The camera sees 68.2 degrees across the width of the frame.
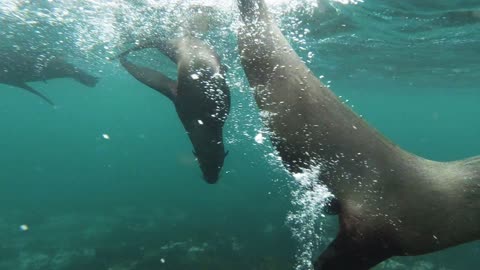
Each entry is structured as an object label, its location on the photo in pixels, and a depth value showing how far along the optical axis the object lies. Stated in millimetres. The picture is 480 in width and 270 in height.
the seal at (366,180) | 2623
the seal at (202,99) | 4883
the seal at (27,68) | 14047
